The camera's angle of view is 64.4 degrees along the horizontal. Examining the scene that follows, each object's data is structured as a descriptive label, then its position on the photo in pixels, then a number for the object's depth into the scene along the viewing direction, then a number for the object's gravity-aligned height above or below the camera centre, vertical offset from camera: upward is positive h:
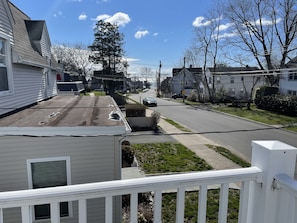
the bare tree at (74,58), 45.81 +3.91
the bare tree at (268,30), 25.52 +5.64
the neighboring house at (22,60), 6.98 +0.59
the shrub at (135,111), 17.80 -2.42
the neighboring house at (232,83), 40.03 -0.50
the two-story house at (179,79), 51.84 +0.07
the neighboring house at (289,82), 25.05 -0.14
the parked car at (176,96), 47.27 -3.35
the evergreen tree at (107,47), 33.56 +4.46
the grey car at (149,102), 31.00 -3.02
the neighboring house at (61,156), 4.71 -1.61
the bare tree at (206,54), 34.72 +3.73
